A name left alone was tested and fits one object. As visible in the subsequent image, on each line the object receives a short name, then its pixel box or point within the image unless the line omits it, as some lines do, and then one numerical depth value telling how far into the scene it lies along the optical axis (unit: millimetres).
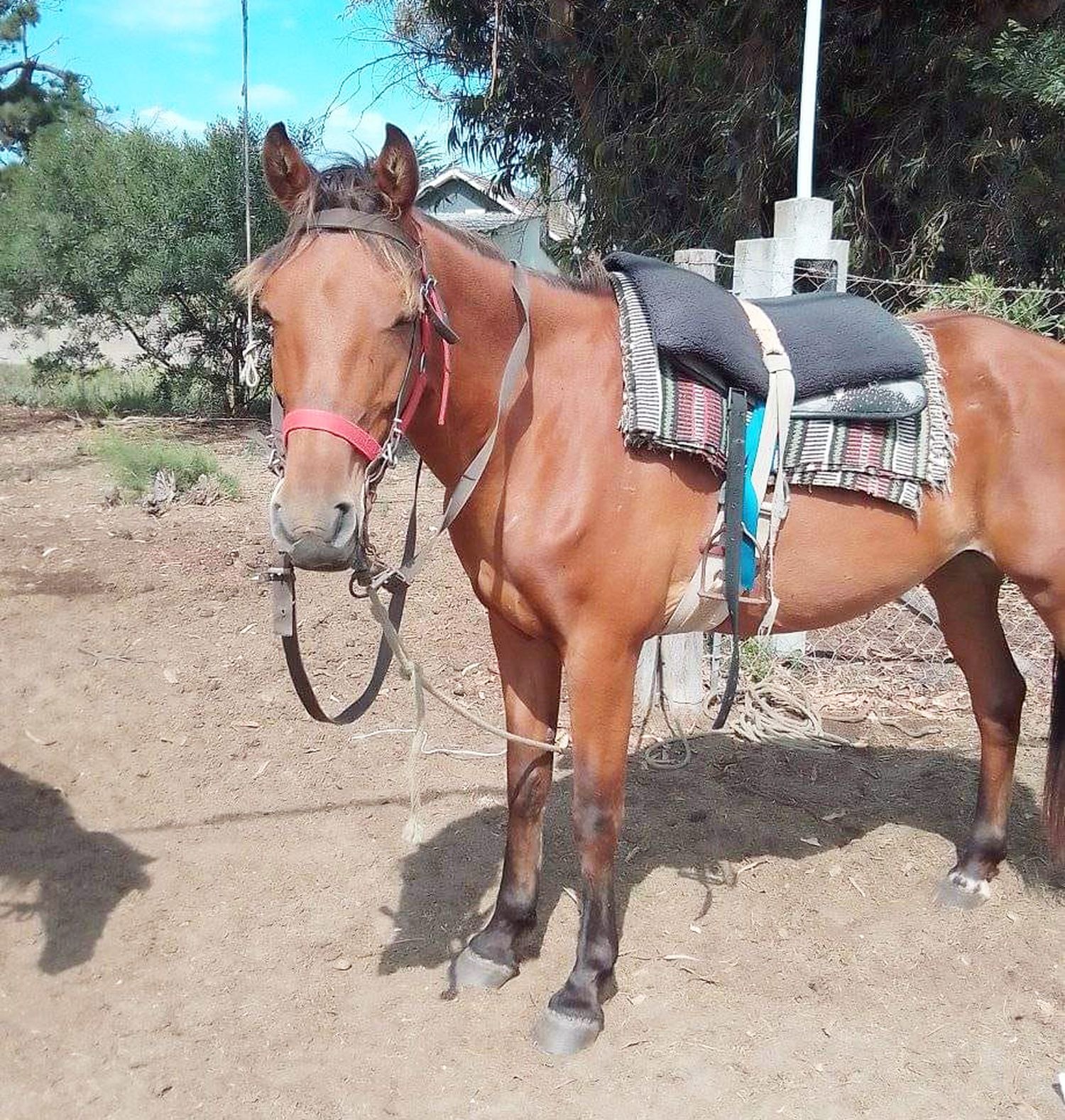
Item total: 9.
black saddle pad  2135
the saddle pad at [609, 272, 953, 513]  2074
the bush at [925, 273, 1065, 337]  4133
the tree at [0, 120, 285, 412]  10078
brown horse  1668
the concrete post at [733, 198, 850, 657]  3459
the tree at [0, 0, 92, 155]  19141
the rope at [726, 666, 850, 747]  3750
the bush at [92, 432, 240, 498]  7078
